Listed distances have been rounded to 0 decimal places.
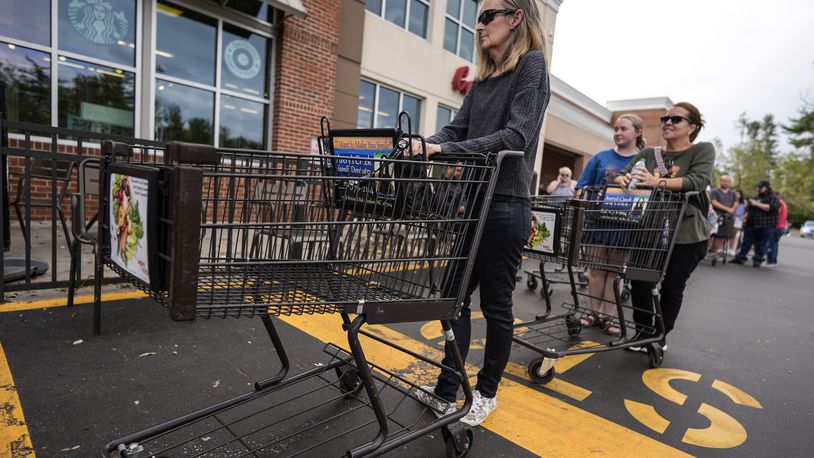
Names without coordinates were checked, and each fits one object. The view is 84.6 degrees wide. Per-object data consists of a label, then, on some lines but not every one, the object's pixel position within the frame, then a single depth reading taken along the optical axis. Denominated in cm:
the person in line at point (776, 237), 1142
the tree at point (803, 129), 4125
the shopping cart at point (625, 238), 327
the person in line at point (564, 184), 838
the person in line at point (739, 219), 1348
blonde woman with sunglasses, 208
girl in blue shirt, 426
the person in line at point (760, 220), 1084
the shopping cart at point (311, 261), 135
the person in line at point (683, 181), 336
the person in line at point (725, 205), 1122
